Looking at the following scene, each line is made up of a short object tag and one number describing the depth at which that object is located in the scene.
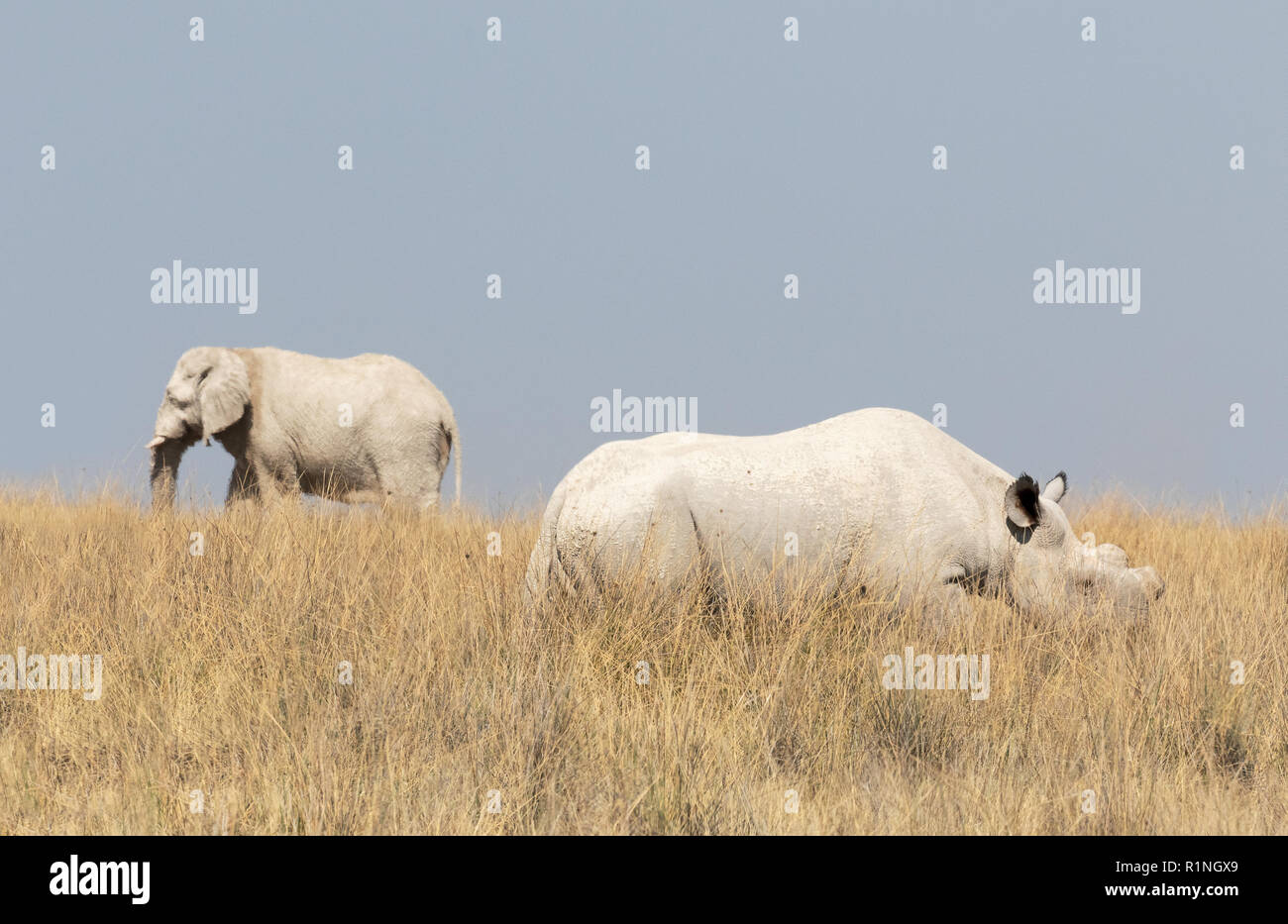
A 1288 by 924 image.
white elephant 26.78
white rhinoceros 12.21
